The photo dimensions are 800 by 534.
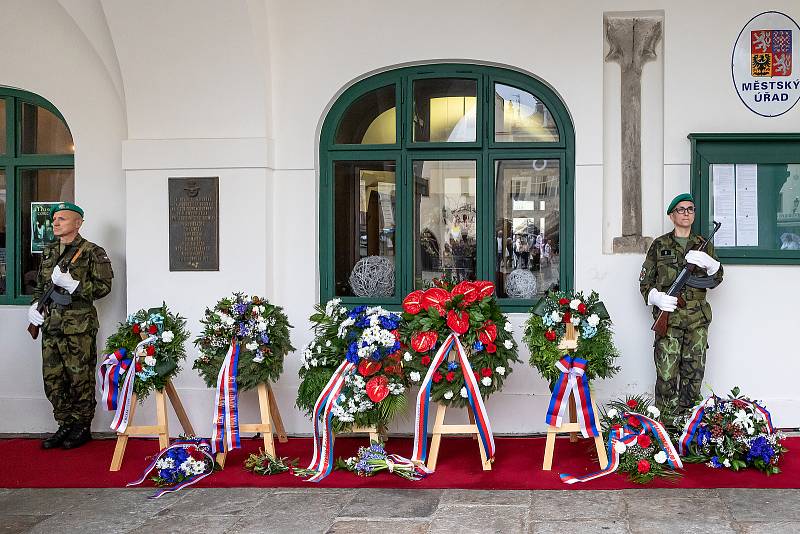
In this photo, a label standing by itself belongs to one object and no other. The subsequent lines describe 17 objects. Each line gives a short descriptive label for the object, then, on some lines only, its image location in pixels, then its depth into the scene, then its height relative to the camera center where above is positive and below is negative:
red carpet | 6.08 -1.47
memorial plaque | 7.68 +0.37
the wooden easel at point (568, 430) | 6.41 -1.17
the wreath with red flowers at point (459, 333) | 6.47 -0.49
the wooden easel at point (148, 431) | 6.77 -1.23
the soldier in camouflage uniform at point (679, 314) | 6.95 -0.37
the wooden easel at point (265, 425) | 6.76 -1.19
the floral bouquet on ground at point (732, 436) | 6.12 -1.17
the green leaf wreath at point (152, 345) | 6.78 -0.59
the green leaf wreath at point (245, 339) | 6.79 -0.54
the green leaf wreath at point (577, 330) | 6.48 -0.47
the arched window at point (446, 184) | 7.61 +0.71
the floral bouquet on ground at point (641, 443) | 6.10 -1.22
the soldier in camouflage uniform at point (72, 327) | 7.58 -0.50
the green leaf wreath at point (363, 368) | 6.46 -0.73
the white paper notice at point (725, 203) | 7.29 +0.51
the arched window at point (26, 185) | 8.32 +0.77
